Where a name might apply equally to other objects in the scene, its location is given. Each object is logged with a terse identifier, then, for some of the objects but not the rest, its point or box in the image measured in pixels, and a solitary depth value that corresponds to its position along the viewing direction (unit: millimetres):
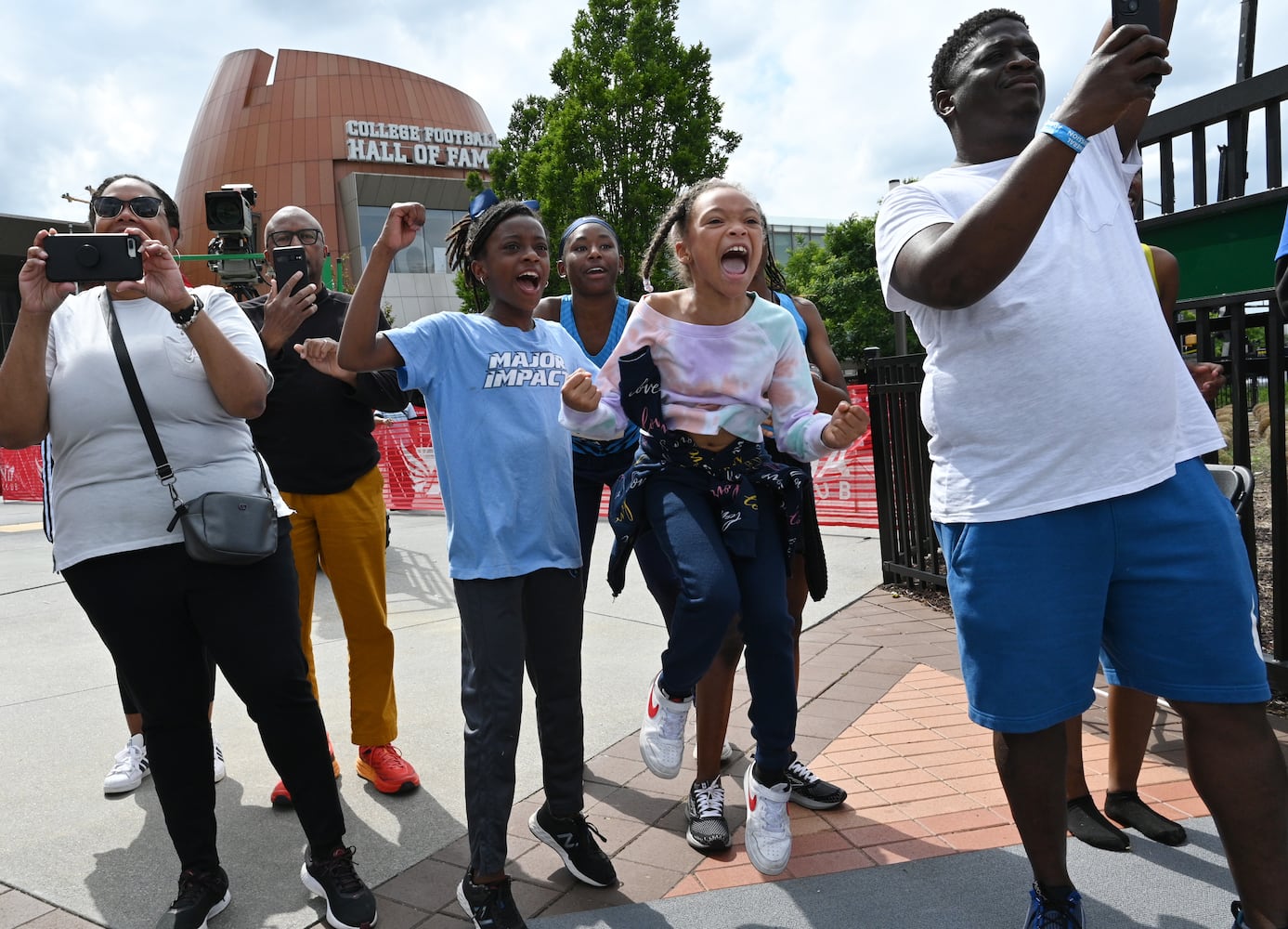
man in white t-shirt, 1925
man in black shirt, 3613
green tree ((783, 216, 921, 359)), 42906
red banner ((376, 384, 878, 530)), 9469
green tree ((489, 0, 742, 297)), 22078
